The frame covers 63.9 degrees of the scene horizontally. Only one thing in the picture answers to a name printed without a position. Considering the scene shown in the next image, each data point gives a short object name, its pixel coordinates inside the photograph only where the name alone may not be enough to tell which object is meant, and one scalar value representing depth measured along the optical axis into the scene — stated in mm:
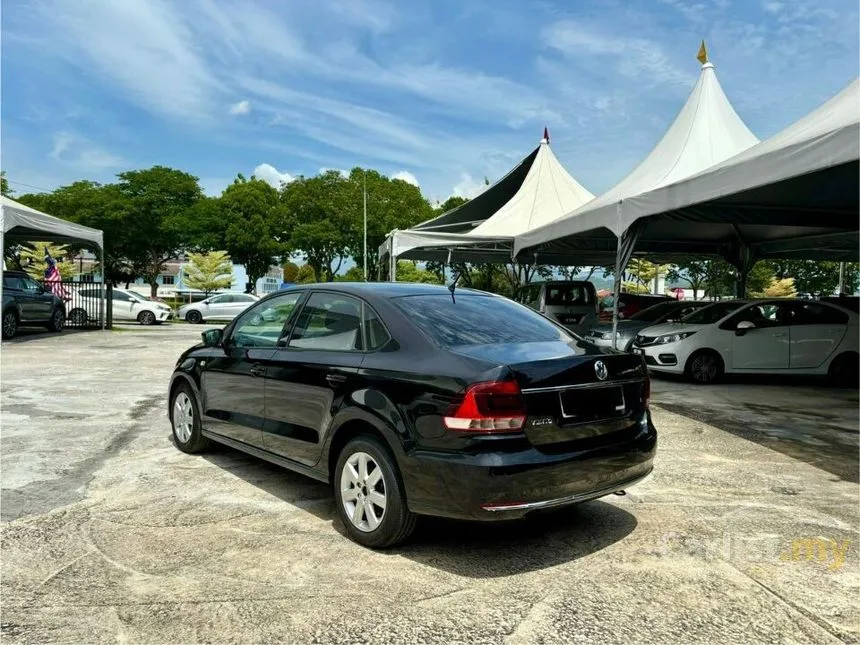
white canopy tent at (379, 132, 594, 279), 17719
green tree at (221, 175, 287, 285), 49250
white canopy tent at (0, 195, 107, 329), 15445
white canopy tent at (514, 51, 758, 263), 13008
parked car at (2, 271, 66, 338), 17188
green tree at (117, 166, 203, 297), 48375
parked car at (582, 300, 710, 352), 12835
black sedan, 3441
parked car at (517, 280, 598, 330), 16412
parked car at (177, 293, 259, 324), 30844
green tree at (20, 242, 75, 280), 42353
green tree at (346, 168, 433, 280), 47344
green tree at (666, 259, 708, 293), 35250
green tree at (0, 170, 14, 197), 45944
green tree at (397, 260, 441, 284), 45500
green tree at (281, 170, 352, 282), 47188
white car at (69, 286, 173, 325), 26859
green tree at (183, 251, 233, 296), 50906
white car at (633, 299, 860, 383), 10992
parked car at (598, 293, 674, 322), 18784
